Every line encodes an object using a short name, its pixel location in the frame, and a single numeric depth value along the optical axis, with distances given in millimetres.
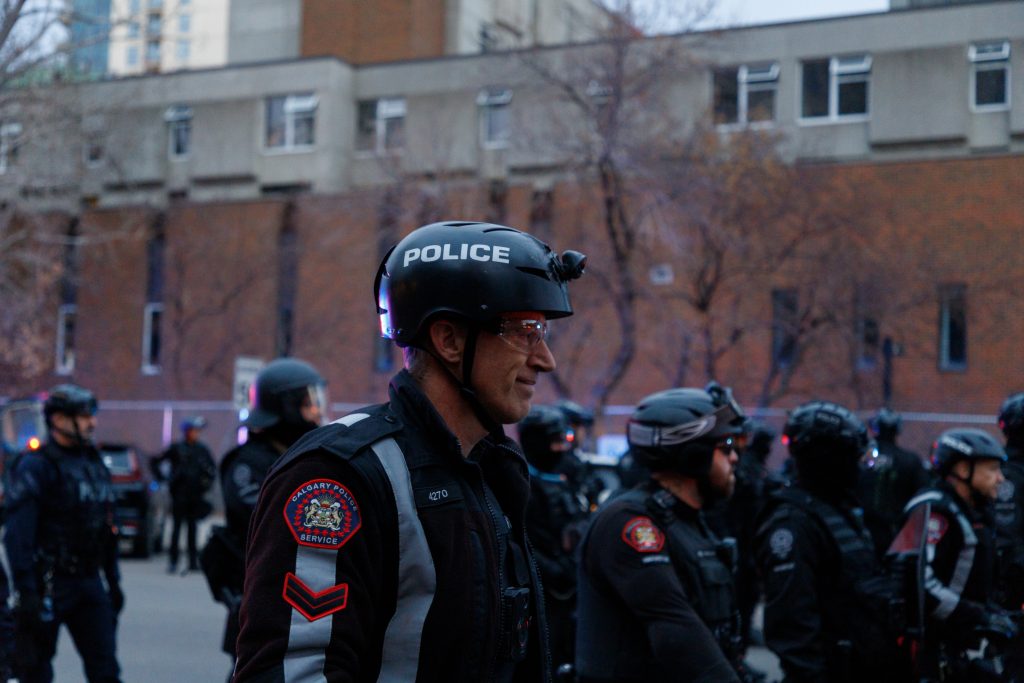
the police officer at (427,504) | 2516
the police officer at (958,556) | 5777
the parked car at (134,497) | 19750
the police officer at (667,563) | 4660
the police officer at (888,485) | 12148
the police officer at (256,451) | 6484
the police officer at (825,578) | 5223
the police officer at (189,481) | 17781
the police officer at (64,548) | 7254
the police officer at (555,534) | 8180
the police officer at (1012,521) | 6148
